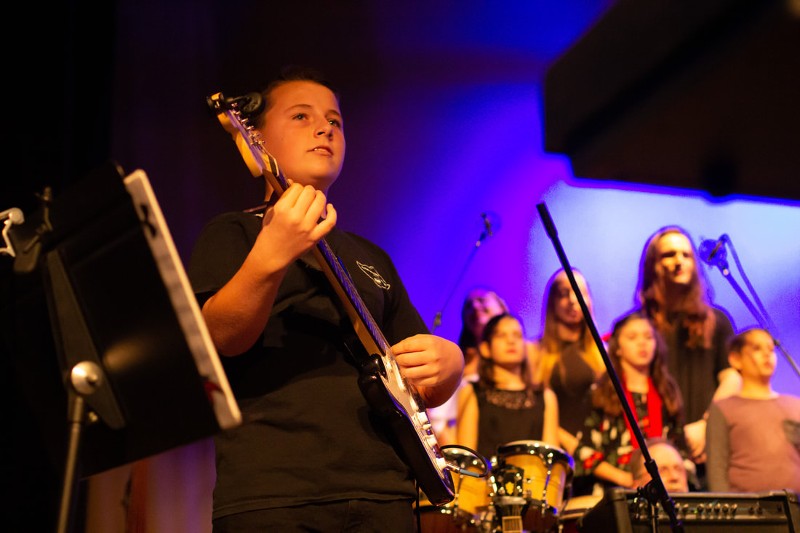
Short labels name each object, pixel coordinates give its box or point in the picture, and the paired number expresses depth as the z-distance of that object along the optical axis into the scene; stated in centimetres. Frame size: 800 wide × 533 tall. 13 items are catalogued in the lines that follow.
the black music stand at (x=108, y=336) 120
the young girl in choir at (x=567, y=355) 481
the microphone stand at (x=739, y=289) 546
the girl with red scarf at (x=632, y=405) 445
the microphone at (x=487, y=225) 551
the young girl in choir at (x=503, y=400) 441
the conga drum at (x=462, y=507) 330
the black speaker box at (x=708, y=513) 272
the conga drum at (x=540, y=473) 339
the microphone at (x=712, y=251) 566
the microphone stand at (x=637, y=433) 225
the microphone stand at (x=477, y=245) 540
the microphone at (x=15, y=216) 136
